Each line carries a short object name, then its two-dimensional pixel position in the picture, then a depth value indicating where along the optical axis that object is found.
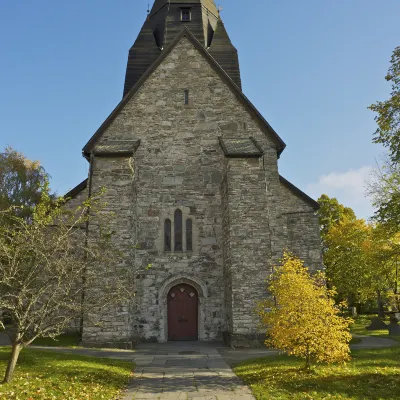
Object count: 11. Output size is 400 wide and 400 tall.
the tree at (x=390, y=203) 14.90
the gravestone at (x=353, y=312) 32.59
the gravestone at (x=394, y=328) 18.95
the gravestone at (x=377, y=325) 21.56
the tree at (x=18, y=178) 27.84
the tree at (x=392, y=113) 12.12
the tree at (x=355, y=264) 27.03
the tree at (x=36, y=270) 7.38
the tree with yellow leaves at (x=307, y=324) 8.61
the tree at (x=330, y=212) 36.28
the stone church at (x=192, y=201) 13.77
